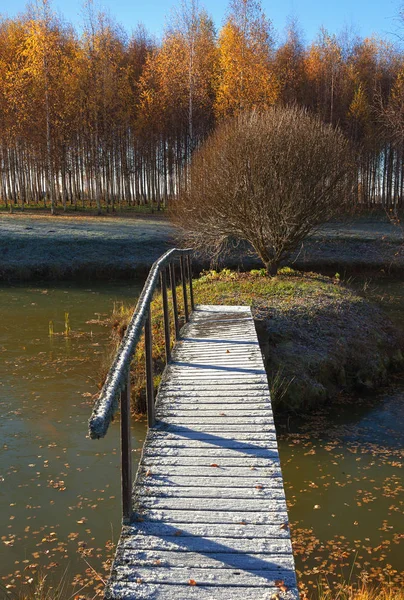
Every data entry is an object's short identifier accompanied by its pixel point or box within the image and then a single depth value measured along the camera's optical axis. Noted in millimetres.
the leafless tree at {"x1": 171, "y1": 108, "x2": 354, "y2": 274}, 14273
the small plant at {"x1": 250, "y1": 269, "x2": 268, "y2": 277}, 16188
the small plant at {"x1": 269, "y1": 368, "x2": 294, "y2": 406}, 9109
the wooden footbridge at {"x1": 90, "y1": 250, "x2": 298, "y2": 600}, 3523
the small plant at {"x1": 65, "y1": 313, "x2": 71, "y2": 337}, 13942
